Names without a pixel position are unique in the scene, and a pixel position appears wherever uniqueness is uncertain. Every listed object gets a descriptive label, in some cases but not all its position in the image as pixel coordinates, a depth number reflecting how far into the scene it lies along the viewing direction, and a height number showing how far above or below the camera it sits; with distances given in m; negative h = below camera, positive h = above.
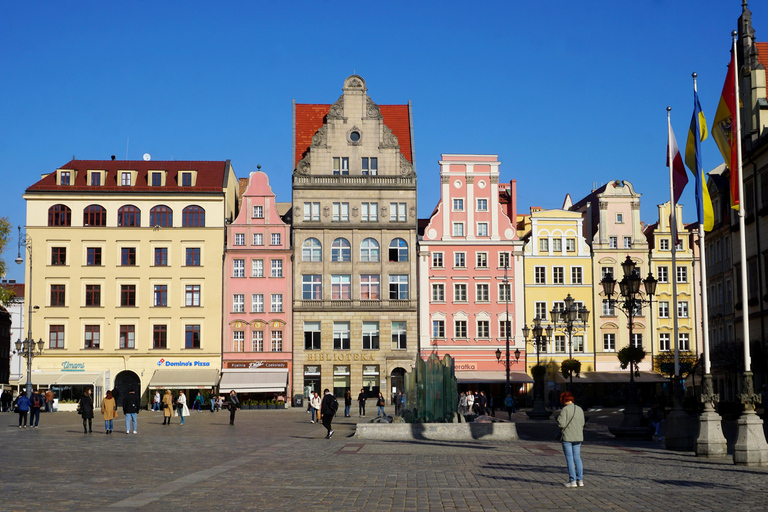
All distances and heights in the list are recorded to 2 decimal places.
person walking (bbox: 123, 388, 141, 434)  32.94 -1.74
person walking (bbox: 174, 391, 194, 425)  44.48 -2.34
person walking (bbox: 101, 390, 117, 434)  33.41 -1.84
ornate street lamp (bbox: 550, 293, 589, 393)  38.97 +1.74
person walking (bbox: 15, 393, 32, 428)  37.88 -1.88
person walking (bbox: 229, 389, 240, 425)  42.72 -2.26
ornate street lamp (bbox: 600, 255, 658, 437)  27.47 +1.55
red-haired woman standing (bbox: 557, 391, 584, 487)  15.51 -1.39
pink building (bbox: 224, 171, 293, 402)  69.38 +5.08
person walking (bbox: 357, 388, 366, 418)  52.33 -2.68
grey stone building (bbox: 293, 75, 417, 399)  69.50 +7.17
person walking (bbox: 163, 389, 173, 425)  42.50 -2.28
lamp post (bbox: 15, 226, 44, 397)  57.06 +1.12
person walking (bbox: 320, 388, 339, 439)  31.61 -1.80
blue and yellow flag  25.30 +5.44
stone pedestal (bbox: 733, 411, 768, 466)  19.12 -1.85
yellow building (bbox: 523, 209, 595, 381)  71.19 +6.49
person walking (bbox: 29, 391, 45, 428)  38.97 -1.98
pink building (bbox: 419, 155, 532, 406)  70.50 +6.19
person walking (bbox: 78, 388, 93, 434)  34.44 -1.92
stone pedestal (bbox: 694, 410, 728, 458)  21.36 -1.94
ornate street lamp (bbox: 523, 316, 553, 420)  46.53 -2.64
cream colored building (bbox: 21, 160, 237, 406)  68.94 +5.95
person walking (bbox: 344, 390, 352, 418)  51.22 -2.52
